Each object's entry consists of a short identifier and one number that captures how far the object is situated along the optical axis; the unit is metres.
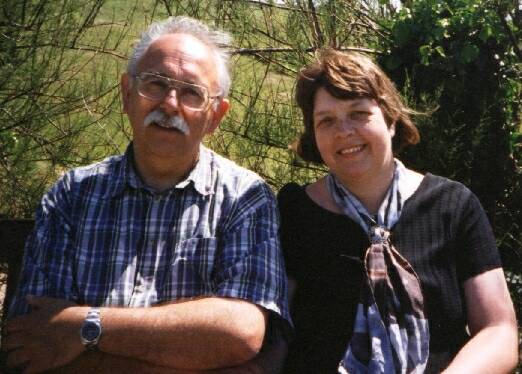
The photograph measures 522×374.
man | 2.20
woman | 2.39
